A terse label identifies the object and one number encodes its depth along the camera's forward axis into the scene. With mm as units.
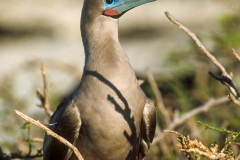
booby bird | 9844
